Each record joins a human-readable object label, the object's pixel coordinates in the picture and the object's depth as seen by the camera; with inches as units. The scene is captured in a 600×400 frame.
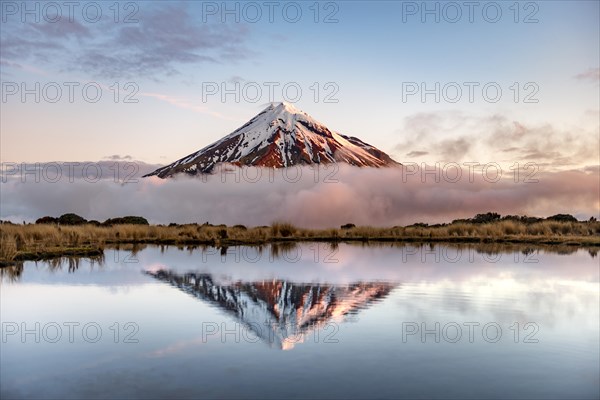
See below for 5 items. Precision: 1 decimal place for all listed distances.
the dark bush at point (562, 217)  2883.9
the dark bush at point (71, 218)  2479.1
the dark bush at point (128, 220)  2548.7
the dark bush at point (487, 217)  2856.8
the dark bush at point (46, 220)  2310.9
